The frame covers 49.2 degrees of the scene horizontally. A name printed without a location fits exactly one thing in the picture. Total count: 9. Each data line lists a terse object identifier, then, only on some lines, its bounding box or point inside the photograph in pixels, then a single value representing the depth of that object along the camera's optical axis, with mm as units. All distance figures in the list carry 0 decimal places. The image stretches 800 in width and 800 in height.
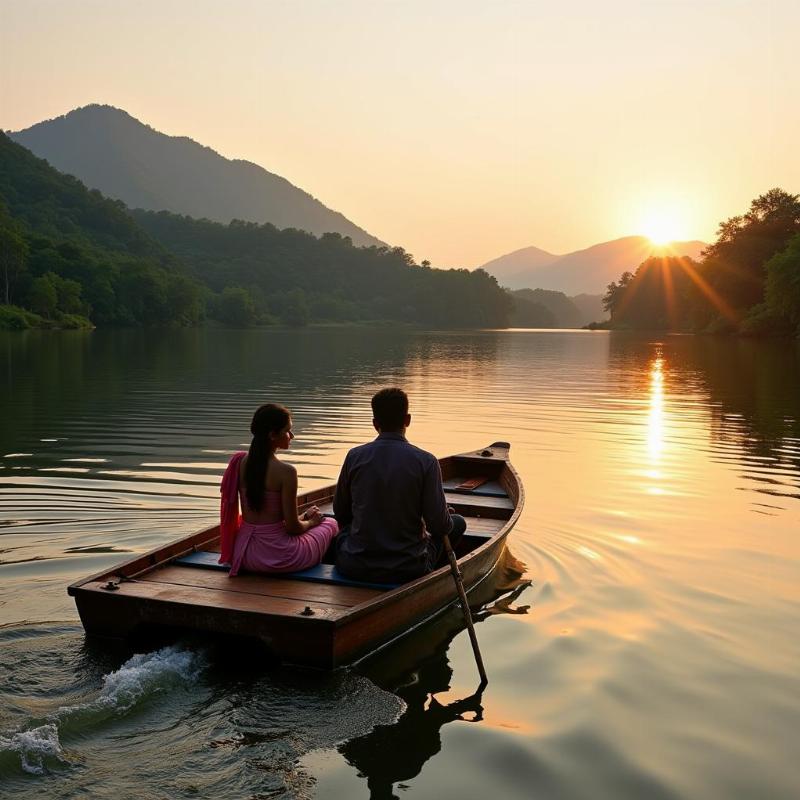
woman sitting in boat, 6219
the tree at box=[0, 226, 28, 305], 82750
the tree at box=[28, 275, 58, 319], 81250
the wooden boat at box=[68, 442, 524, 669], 5562
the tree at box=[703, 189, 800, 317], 86562
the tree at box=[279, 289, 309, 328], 143375
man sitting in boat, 6215
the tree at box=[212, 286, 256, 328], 123312
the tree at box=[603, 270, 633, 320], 147500
